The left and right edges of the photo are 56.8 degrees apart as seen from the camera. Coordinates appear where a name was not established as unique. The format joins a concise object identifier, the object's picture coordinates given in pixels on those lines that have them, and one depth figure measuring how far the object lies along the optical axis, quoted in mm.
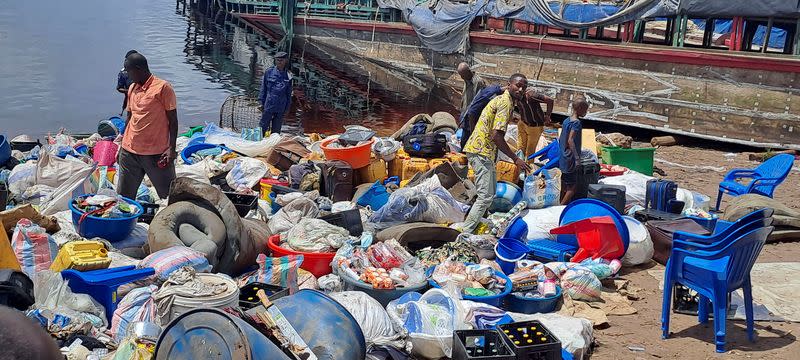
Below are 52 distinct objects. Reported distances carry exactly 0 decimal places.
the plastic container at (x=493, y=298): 5496
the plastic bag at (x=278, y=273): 5570
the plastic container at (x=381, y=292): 5531
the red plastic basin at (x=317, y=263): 6168
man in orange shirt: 6664
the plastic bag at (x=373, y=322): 4824
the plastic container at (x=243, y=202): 7340
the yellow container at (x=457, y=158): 9078
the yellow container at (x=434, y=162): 8883
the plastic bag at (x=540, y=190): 7961
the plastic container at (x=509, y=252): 6453
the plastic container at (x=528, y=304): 5754
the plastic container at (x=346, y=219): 7090
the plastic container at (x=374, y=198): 8148
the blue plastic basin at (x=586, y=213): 6617
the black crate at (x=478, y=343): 4629
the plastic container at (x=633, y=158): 9984
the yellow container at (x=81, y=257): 4988
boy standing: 7789
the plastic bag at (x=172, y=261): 5145
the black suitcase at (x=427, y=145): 9203
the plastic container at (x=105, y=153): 9766
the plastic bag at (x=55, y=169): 8297
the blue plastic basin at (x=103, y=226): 5996
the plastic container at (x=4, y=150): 9459
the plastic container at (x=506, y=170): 8688
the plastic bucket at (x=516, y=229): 7078
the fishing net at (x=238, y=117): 13935
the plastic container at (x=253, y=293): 4641
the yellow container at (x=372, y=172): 8812
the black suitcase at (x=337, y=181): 8281
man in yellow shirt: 6953
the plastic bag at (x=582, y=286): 6055
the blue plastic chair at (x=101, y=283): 4773
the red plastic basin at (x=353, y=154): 8602
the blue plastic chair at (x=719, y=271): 4902
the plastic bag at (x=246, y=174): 8664
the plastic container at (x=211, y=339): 3191
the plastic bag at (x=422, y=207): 7301
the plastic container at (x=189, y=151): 9822
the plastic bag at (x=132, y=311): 4531
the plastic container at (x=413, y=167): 8914
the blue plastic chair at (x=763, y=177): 8352
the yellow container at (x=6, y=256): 4844
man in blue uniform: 10875
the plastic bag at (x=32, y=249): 5449
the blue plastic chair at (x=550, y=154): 8703
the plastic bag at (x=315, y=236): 6293
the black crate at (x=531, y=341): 4445
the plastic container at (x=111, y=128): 11516
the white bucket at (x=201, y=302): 4227
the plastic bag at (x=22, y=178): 8328
